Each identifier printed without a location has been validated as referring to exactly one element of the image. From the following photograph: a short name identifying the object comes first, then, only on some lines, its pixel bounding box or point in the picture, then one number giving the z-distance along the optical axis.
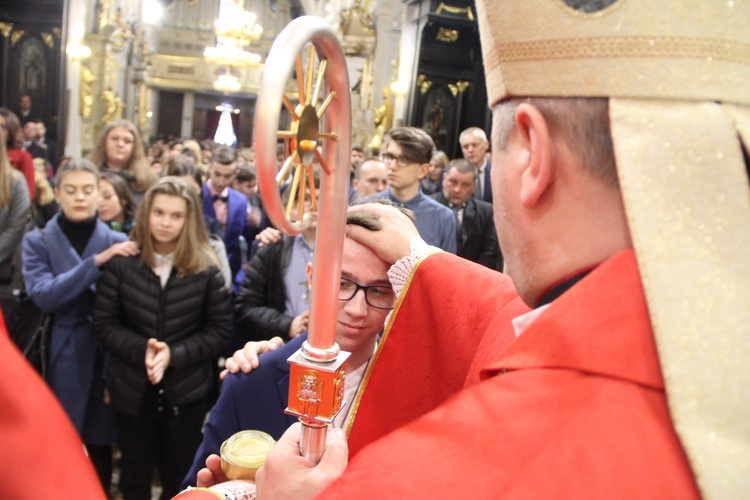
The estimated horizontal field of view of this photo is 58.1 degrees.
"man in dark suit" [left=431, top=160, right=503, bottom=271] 5.13
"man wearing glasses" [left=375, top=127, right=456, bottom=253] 3.95
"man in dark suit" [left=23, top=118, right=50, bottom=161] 8.12
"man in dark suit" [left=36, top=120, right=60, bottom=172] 10.98
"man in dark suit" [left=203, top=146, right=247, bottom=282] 5.20
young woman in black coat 3.16
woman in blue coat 3.29
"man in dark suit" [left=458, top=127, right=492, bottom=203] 6.17
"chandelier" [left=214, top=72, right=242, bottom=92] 21.33
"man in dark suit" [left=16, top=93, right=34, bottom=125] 11.02
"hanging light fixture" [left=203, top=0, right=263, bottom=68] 17.42
